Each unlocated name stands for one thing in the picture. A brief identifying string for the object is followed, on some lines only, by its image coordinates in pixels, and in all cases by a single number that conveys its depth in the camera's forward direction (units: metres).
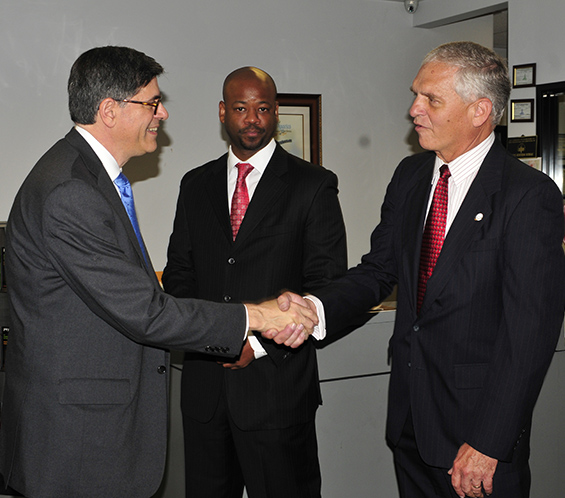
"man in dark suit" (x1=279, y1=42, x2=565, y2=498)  1.88
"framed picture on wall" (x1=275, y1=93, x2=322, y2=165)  5.86
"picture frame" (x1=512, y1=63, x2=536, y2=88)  5.43
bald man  2.62
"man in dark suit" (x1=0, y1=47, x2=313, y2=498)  1.97
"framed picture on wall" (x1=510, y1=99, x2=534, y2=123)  5.50
